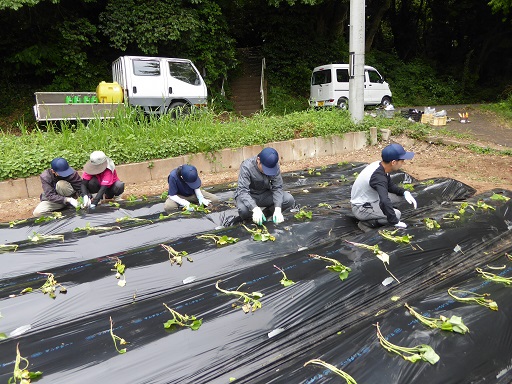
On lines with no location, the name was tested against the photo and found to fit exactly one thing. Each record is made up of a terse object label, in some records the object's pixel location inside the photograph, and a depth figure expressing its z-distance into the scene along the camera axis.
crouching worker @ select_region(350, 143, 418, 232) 3.75
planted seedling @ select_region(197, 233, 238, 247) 3.39
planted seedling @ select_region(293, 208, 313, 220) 4.05
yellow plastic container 9.77
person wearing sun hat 5.00
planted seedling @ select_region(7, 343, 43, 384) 1.90
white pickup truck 9.74
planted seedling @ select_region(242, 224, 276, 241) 3.49
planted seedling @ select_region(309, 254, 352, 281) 2.86
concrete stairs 15.54
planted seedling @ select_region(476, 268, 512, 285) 2.89
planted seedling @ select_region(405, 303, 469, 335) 2.31
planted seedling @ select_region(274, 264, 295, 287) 2.68
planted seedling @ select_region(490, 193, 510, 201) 4.54
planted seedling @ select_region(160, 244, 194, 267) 3.09
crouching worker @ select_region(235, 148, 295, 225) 4.04
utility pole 9.09
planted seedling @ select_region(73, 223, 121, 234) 3.91
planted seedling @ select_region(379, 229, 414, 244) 3.39
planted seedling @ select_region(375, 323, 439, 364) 2.09
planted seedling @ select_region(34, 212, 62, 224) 4.31
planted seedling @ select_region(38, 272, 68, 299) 2.68
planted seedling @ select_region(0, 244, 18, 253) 3.54
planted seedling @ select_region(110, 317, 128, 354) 2.10
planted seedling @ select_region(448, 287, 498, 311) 2.56
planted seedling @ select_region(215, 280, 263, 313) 2.47
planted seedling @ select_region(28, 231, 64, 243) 3.69
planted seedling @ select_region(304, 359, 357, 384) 1.95
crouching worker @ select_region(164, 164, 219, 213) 4.64
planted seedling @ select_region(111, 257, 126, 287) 2.86
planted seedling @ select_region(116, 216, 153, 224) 4.15
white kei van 13.97
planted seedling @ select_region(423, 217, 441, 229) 3.69
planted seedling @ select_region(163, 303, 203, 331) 2.29
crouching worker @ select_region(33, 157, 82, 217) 4.94
